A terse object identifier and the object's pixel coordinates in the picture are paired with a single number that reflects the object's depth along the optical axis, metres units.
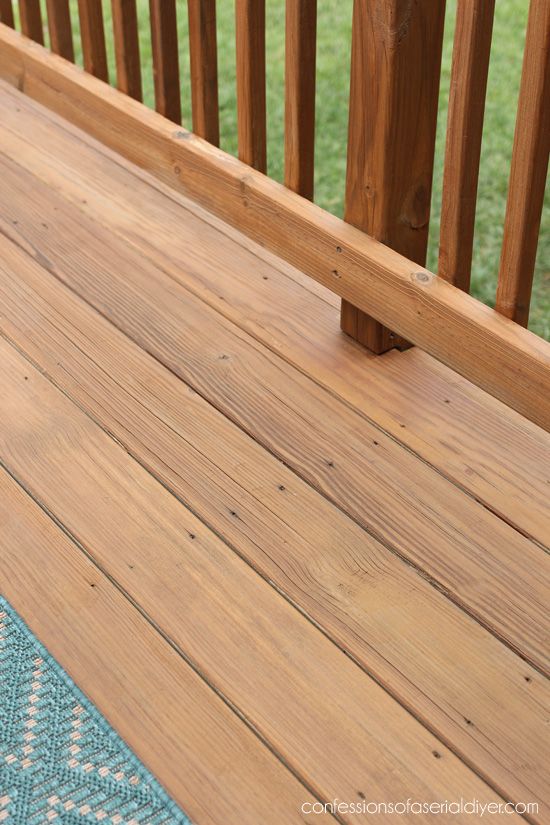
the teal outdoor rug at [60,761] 1.96
